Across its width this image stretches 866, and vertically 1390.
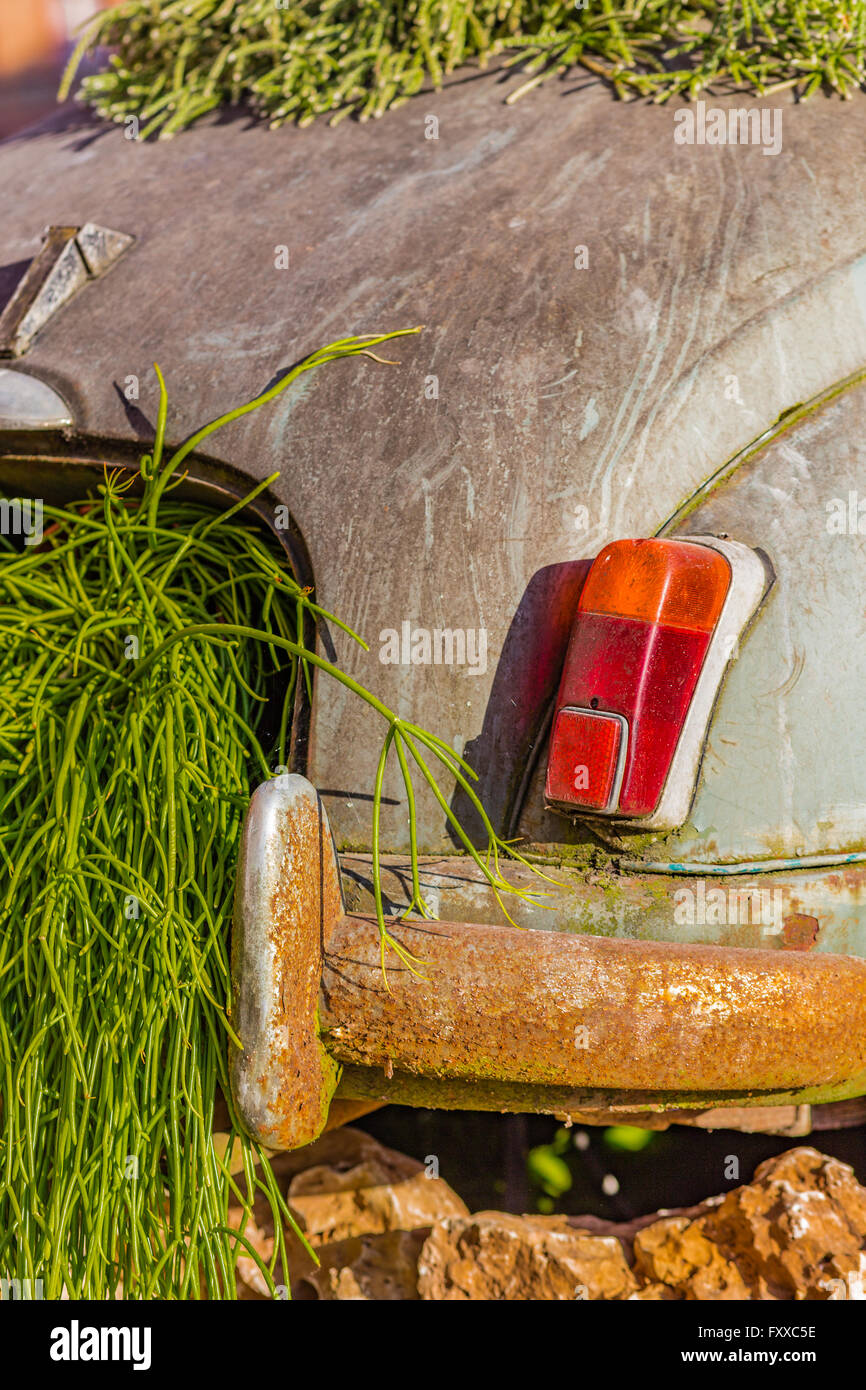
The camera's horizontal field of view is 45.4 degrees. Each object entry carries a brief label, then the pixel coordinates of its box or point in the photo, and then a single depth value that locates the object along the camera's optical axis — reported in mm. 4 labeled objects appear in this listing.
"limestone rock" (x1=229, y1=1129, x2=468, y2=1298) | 1857
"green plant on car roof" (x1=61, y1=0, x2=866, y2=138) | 1819
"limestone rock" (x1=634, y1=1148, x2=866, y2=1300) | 1664
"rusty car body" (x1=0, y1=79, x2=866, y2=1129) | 1341
